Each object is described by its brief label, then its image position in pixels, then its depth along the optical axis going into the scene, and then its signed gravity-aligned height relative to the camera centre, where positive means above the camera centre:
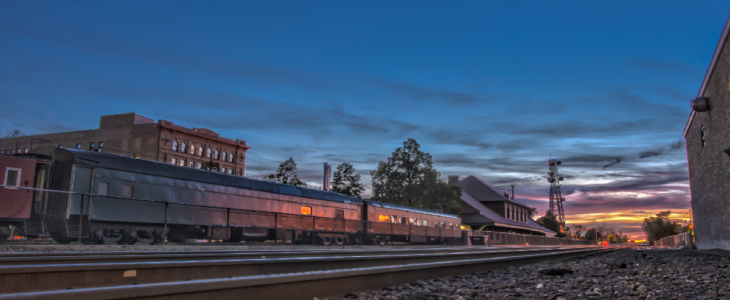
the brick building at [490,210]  60.69 +2.74
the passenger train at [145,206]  15.28 +0.62
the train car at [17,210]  14.88 +0.35
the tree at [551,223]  92.30 +1.53
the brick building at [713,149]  18.33 +3.68
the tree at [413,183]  53.16 +4.86
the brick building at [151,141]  74.25 +13.10
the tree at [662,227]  132.00 +1.72
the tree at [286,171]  76.25 +8.36
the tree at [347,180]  67.25 +6.24
